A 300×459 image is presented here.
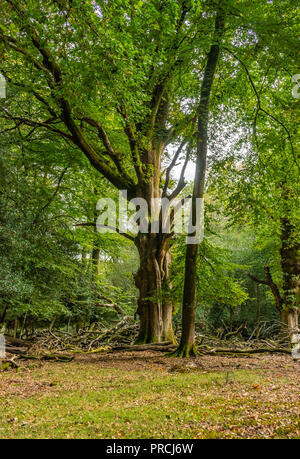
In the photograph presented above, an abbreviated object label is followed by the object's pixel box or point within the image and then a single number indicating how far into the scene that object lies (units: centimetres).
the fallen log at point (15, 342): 1033
